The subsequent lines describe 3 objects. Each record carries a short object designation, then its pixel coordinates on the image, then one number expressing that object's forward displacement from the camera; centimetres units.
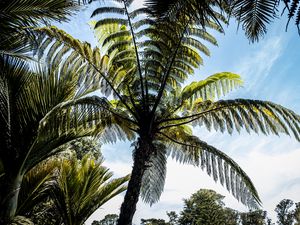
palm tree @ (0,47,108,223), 352
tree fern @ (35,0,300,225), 407
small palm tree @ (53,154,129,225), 428
